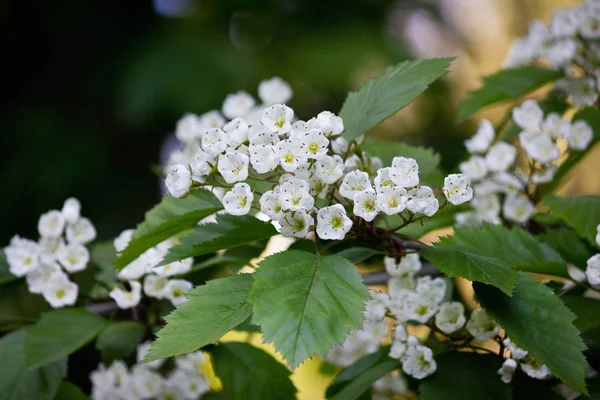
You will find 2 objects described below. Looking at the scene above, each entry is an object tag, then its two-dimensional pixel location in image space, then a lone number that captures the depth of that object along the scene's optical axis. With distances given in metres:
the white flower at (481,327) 1.50
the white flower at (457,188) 1.45
